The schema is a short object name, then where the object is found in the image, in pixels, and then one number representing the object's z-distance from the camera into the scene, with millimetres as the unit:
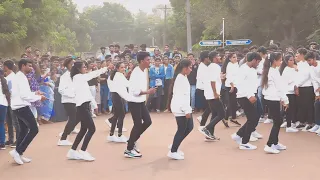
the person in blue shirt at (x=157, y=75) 15336
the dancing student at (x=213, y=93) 9727
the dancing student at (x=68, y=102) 9812
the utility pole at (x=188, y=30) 24328
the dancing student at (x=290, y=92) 10422
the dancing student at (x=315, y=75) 10328
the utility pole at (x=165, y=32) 59438
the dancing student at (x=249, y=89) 8672
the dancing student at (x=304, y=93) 10656
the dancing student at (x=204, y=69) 10031
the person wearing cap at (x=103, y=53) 17123
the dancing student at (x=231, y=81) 11609
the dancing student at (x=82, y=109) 8125
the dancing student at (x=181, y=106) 8078
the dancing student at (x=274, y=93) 8453
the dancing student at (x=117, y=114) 9953
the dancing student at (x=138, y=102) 8211
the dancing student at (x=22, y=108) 7977
